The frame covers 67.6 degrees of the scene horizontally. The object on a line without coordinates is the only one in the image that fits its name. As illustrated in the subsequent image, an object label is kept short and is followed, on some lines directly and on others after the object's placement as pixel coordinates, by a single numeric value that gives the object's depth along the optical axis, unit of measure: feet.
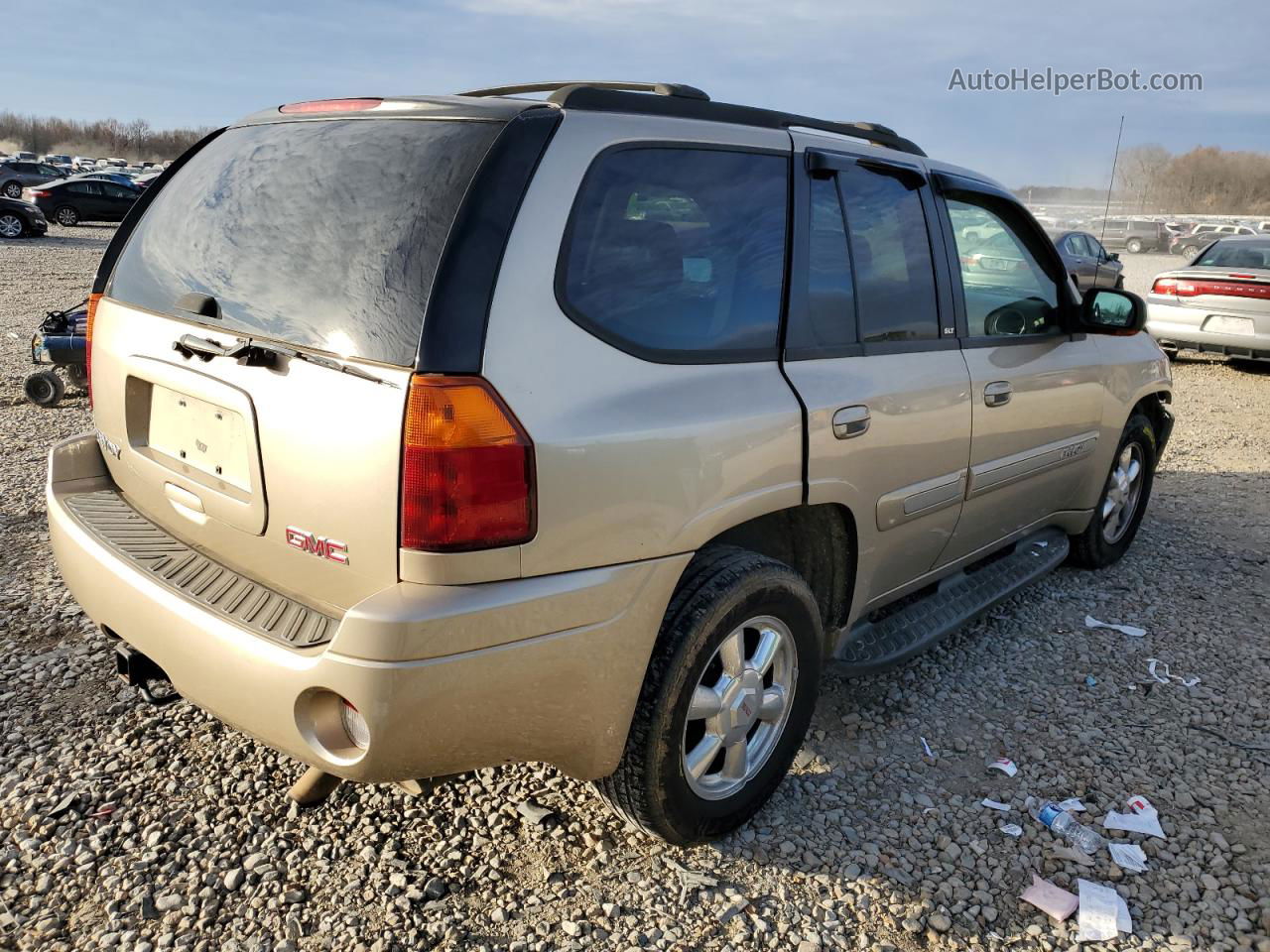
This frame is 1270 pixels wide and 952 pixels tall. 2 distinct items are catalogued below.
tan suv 6.27
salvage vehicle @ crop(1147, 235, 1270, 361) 33.27
